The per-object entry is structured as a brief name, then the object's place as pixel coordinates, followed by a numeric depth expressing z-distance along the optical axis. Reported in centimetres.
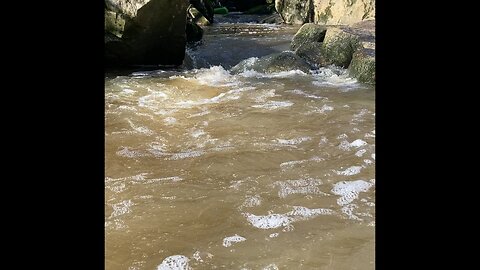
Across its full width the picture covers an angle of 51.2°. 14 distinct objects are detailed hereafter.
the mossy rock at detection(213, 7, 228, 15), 3129
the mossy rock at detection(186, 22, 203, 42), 1513
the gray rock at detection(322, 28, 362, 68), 986
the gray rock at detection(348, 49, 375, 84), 841
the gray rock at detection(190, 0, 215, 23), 2139
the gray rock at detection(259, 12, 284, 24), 2403
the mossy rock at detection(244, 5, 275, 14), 3170
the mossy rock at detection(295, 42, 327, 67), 1061
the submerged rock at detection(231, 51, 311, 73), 979
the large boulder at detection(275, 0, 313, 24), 2133
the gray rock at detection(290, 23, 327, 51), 1162
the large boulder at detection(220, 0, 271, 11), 3453
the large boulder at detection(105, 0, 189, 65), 946
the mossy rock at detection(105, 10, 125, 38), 949
